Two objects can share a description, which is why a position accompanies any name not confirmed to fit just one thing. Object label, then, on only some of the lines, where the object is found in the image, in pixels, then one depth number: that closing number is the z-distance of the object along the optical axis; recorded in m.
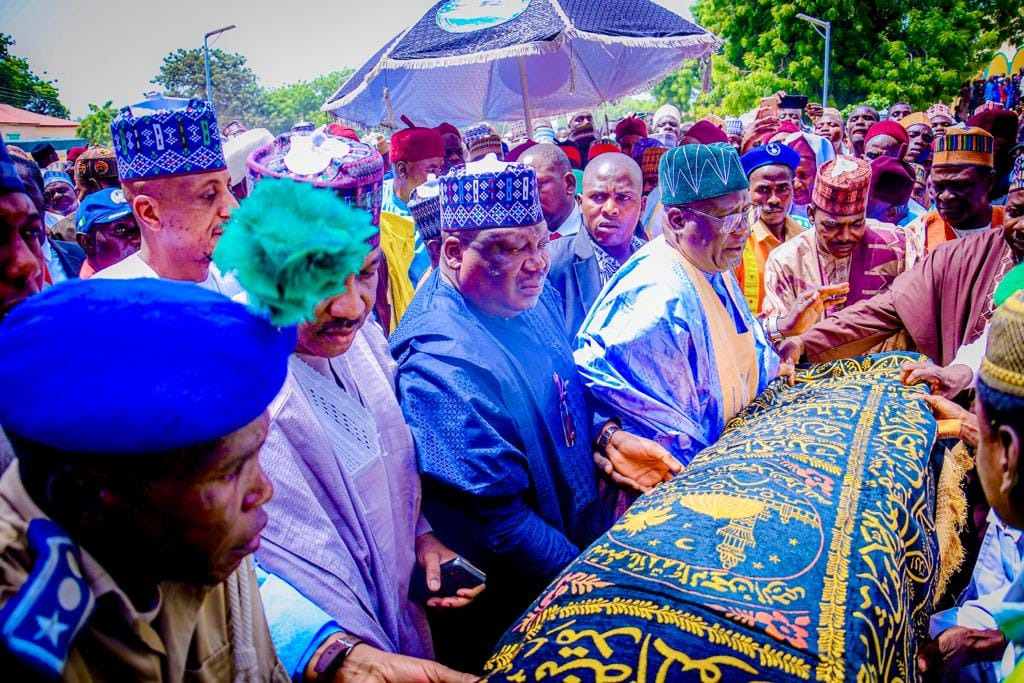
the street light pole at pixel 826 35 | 24.12
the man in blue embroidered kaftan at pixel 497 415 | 2.14
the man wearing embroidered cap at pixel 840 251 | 4.46
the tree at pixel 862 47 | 25.23
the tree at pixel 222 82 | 55.38
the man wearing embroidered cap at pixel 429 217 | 3.12
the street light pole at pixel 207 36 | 24.93
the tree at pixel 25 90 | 37.75
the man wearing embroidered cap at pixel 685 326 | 2.87
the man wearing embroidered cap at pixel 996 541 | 1.33
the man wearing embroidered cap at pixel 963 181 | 4.49
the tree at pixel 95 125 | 31.83
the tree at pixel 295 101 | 78.03
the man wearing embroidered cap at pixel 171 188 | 2.52
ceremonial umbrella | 5.53
